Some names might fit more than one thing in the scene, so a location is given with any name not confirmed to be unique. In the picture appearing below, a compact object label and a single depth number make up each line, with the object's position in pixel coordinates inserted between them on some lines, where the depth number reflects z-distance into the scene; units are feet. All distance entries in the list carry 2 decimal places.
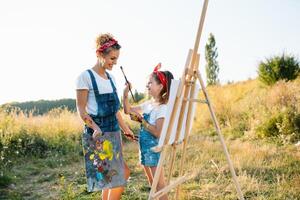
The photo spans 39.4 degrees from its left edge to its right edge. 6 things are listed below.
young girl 9.89
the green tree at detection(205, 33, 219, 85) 75.66
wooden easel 8.77
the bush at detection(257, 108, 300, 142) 25.49
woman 9.66
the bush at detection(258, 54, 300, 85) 41.78
